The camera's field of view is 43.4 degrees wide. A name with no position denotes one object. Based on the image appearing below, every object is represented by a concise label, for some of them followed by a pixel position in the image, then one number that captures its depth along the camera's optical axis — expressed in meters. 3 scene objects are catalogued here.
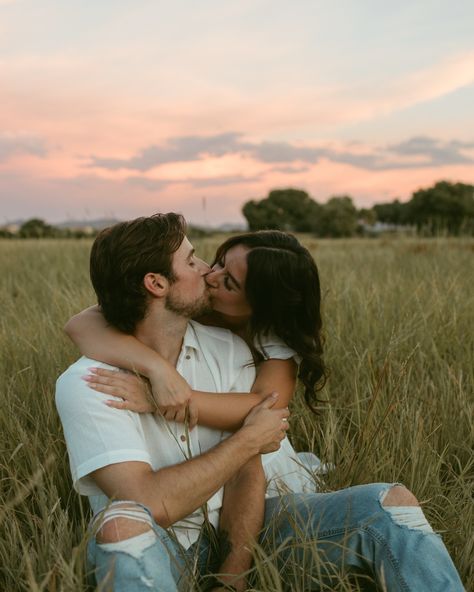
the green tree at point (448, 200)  46.28
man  1.67
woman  2.12
